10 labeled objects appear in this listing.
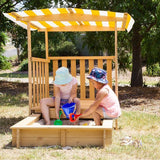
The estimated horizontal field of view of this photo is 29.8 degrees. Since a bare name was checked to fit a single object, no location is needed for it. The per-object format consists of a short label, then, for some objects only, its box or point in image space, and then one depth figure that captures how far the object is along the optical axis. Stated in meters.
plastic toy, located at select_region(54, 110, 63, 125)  5.11
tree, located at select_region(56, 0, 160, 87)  8.81
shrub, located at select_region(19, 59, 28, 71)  28.02
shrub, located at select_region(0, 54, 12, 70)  14.27
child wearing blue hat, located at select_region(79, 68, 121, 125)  4.62
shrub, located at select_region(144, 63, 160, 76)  11.34
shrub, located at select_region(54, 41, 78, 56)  26.30
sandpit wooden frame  4.29
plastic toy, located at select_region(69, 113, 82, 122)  4.88
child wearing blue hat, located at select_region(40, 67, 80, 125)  5.12
